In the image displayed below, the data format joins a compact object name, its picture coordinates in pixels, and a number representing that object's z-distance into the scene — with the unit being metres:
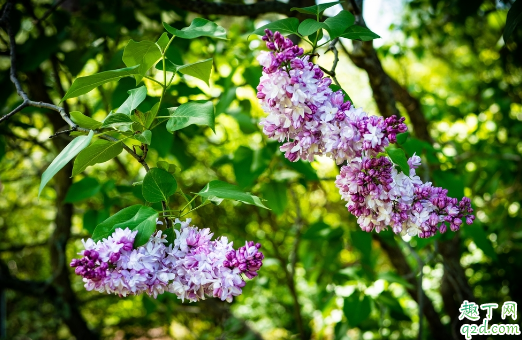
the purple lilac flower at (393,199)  0.58
